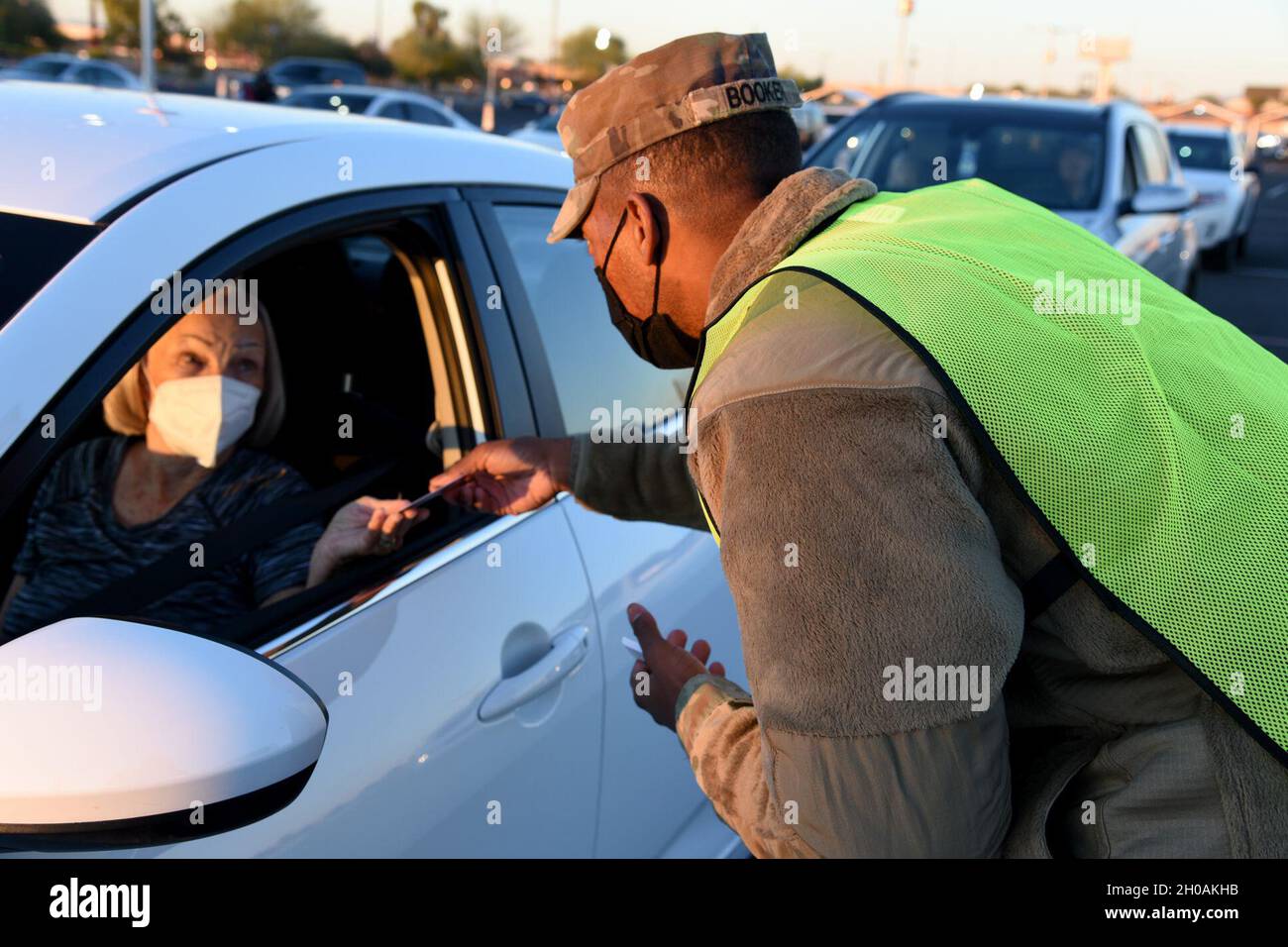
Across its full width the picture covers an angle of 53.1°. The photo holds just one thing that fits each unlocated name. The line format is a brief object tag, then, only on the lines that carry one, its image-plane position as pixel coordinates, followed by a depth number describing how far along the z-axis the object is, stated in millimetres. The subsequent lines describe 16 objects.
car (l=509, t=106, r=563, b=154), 18933
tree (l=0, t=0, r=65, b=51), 48094
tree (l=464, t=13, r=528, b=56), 58694
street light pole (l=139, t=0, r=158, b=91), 16781
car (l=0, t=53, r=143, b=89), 23578
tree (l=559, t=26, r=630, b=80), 68050
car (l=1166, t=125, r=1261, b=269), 15734
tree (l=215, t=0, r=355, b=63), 61281
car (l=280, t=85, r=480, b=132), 17969
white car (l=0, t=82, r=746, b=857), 1238
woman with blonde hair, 2137
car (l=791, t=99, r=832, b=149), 22438
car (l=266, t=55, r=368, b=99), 31062
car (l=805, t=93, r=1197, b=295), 7508
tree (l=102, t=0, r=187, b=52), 53094
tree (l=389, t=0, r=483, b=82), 64688
